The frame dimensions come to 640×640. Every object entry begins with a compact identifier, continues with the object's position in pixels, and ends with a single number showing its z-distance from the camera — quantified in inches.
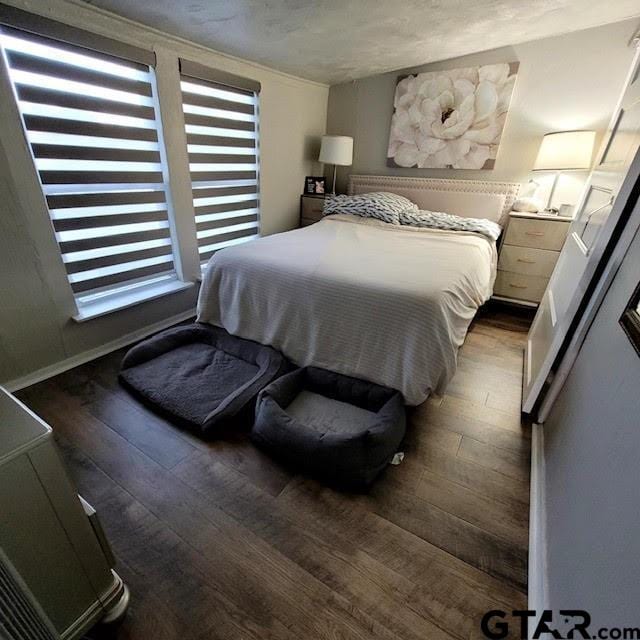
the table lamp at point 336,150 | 133.0
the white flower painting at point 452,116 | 113.0
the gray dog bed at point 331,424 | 51.7
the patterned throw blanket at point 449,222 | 105.6
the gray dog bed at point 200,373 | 64.7
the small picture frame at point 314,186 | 145.8
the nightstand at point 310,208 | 141.7
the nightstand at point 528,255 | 104.7
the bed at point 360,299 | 61.1
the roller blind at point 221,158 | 97.7
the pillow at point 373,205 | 117.4
